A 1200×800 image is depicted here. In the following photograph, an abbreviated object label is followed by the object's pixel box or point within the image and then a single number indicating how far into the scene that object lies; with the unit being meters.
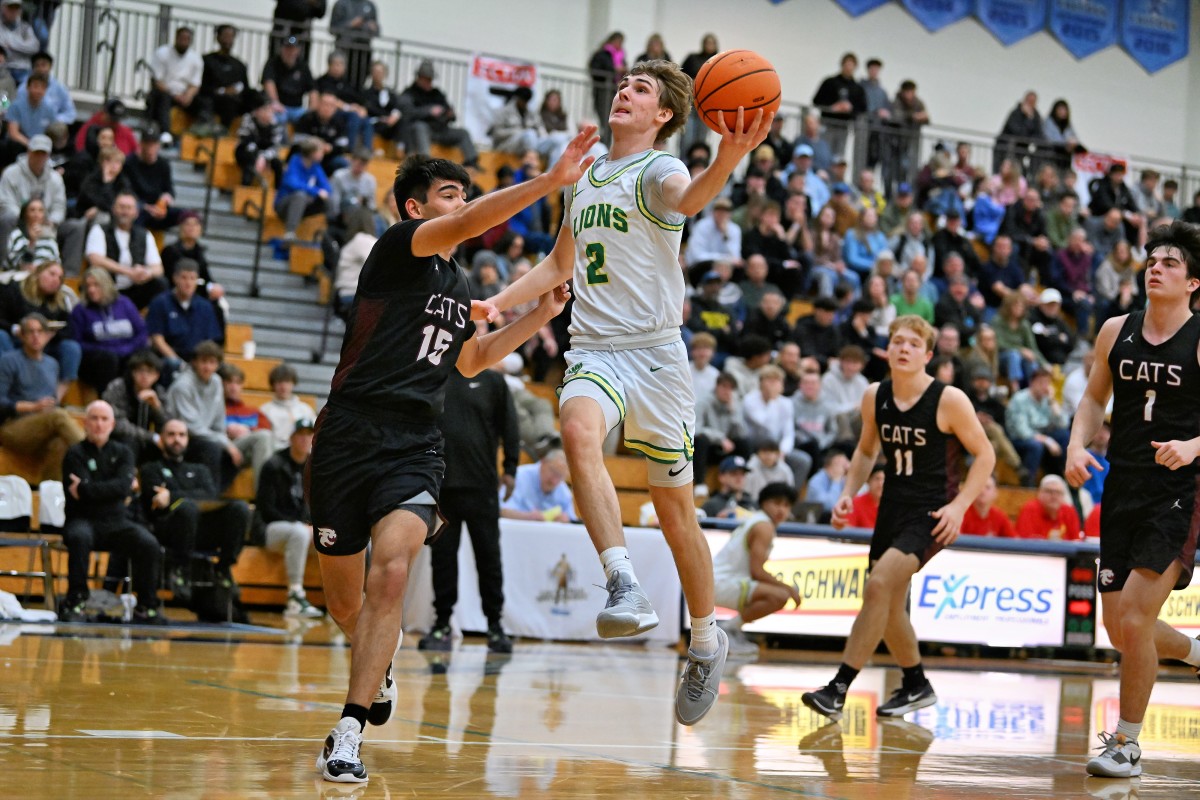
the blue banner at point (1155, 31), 29.58
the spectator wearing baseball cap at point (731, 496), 13.92
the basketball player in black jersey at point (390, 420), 5.11
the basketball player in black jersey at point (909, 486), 8.00
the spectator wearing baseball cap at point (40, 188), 14.76
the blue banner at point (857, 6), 27.36
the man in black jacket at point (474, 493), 10.85
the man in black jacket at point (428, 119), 19.12
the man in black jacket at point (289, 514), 12.77
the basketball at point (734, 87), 5.52
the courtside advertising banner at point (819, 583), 12.77
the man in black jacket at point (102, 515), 11.33
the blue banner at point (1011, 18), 28.45
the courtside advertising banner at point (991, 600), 13.13
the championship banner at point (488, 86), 21.56
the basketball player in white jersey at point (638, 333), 5.57
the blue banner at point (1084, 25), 29.02
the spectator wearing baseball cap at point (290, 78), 19.09
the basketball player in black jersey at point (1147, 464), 6.21
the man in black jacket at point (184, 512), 12.02
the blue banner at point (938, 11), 27.89
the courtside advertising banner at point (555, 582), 12.66
